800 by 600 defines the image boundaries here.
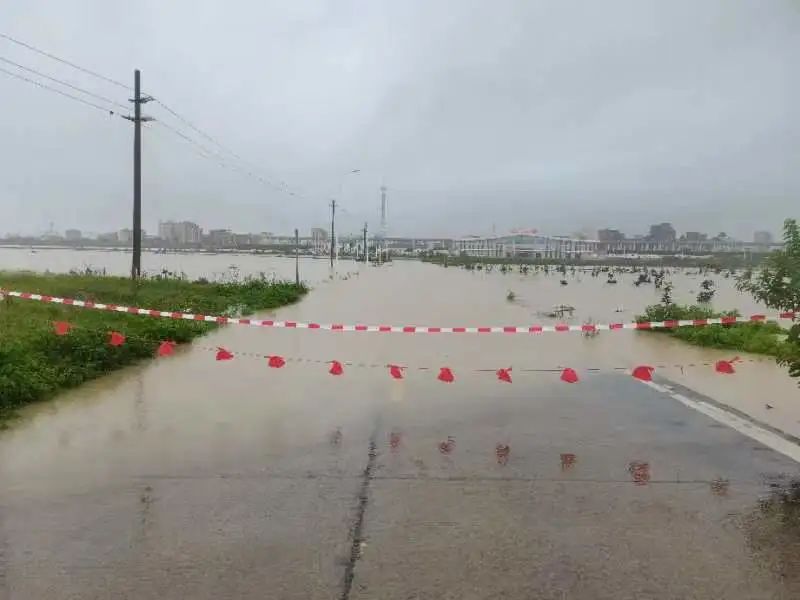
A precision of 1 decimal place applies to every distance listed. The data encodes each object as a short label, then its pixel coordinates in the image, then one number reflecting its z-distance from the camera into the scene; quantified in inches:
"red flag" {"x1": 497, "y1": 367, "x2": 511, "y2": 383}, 427.8
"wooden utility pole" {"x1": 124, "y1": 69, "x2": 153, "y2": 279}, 1043.3
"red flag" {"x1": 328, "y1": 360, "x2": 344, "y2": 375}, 451.0
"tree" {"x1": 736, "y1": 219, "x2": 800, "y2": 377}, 285.0
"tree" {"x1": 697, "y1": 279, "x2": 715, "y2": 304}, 1298.0
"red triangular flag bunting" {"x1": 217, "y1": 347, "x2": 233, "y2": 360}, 493.2
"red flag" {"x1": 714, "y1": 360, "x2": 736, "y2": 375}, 458.9
